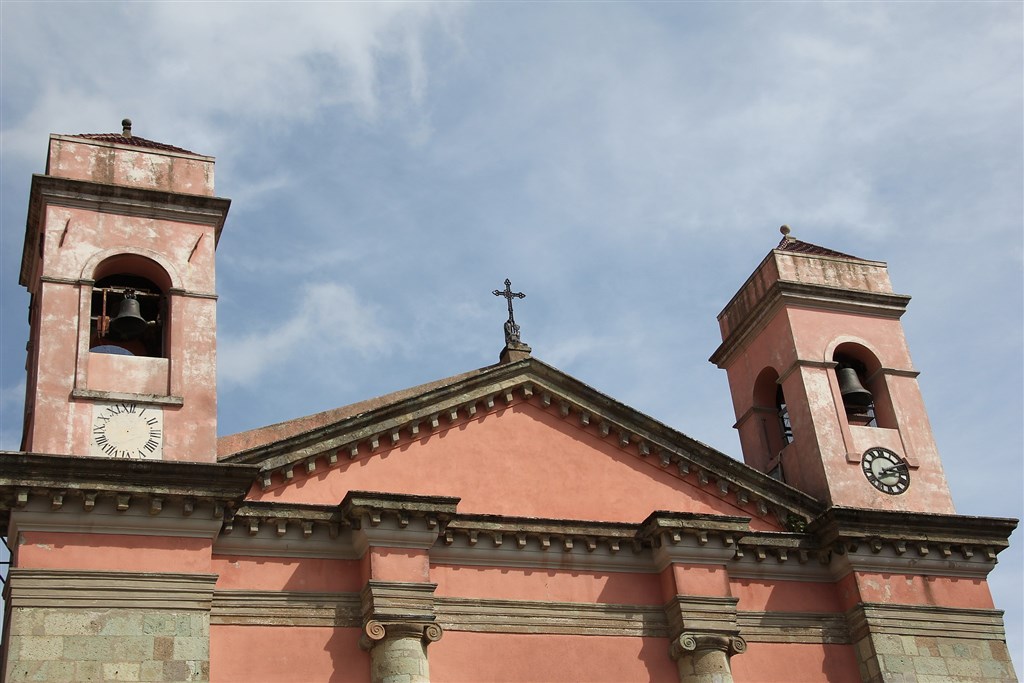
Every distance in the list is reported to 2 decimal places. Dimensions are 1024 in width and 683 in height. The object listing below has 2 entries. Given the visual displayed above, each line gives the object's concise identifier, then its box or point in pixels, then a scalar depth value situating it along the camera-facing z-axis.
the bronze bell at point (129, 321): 14.59
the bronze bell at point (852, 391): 17.39
